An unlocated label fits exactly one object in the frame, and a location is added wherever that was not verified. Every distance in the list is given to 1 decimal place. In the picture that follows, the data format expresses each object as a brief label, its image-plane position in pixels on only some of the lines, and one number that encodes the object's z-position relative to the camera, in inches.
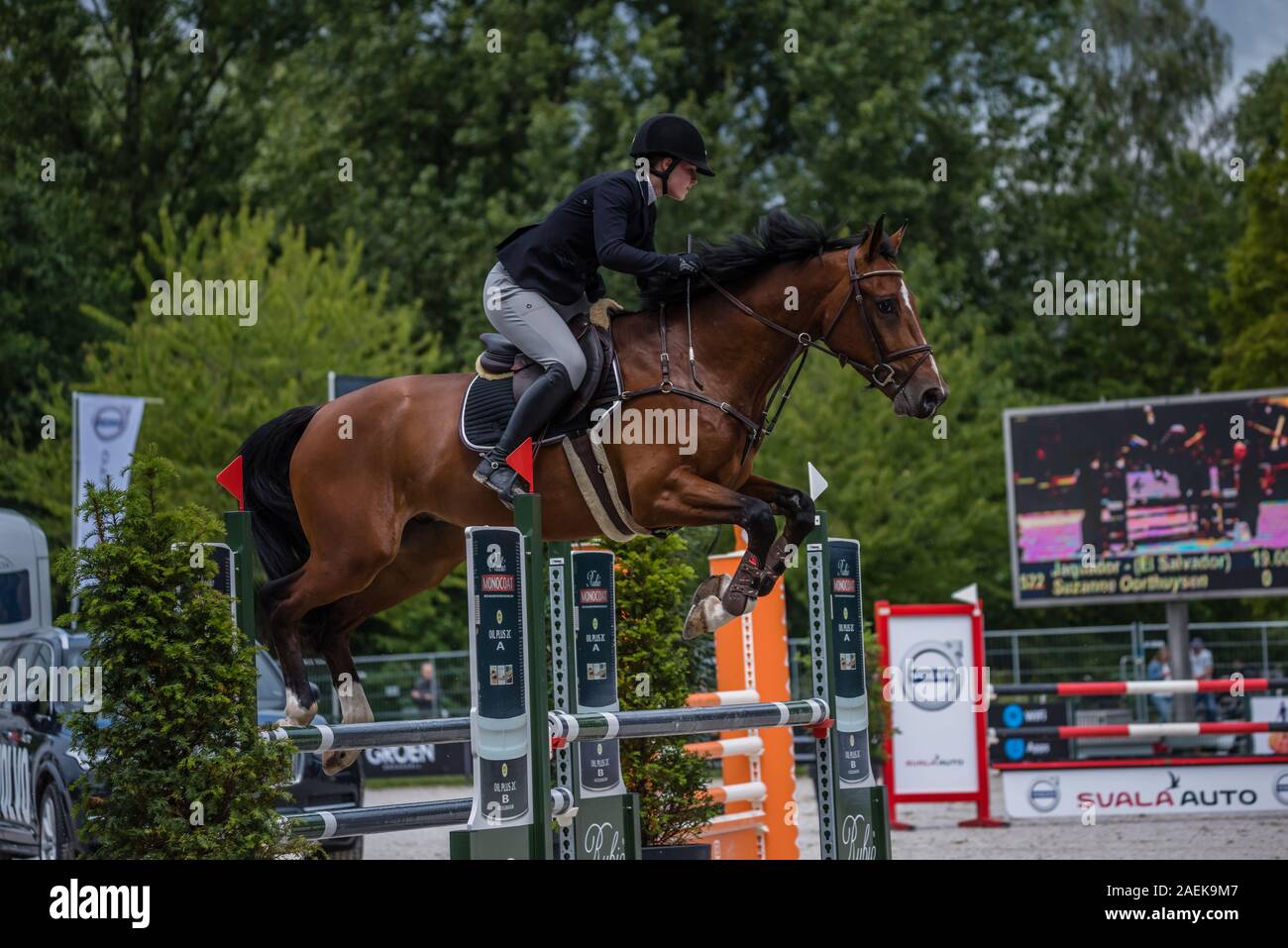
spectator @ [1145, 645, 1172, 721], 726.5
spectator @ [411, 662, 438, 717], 778.8
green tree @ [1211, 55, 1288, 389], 1057.5
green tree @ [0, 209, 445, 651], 830.5
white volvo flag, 613.0
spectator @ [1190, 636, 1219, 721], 732.0
